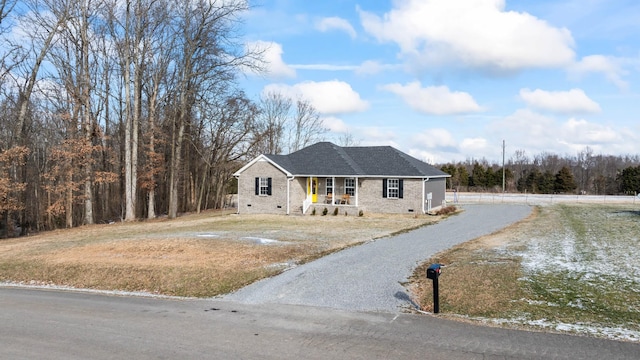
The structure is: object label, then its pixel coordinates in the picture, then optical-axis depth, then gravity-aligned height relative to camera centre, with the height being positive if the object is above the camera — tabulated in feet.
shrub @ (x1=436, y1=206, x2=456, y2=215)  94.68 -5.79
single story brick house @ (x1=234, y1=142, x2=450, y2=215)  94.12 -0.21
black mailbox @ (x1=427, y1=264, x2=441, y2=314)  26.25 -5.85
